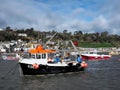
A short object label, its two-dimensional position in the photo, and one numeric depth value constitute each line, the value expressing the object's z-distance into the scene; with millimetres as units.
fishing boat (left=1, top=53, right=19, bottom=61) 47940
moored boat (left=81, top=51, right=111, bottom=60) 46080
